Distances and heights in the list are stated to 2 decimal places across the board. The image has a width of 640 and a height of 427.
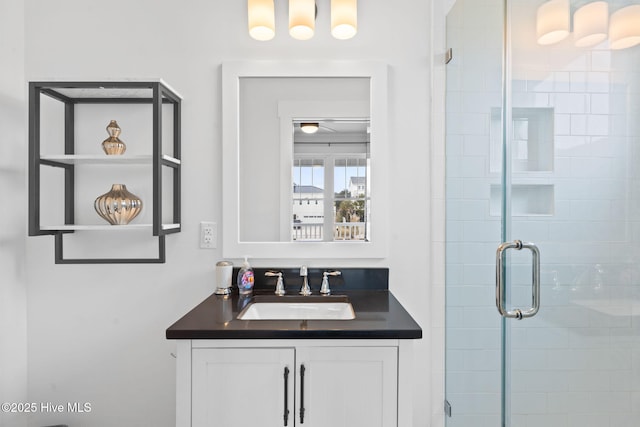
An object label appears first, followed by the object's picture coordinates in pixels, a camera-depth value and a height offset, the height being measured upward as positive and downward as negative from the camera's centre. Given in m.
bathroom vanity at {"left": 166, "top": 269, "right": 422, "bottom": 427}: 1.30 -0.53
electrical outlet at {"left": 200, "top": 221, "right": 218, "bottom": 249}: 1.91 -0.12
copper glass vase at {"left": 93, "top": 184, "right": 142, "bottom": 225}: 1.76 +0.01
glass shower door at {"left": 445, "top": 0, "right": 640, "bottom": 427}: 0.91 -0.02
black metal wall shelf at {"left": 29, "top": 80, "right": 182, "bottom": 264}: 1.63 +0.21
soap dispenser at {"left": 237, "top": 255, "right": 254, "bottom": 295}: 1.81 -0.31
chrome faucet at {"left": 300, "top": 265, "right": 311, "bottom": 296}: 1.82 -0.33
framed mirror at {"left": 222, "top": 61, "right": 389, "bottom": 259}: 1.89 +0.23
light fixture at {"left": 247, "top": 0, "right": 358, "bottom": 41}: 1.80 +0.83
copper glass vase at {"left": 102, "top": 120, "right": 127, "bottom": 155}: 1.78 +0.29
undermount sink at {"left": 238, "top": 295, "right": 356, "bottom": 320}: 1.72 -0.41
